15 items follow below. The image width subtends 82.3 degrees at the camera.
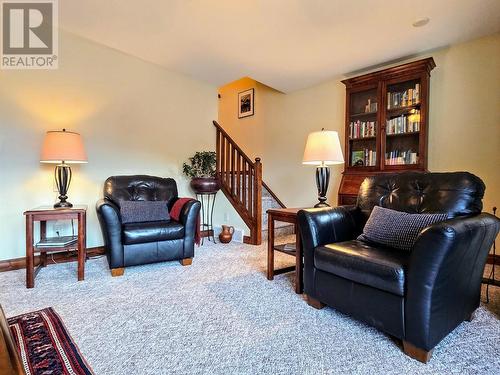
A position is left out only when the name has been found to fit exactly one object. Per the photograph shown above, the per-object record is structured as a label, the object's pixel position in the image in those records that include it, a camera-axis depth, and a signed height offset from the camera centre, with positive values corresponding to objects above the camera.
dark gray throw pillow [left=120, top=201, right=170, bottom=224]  2.91 -0.32
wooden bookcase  3.18 +0.71
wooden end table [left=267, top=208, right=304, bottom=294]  2.18 -0.56
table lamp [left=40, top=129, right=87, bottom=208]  2.65 +0.28
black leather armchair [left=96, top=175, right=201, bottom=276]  2.58 -0.50
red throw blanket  3.01 -0.30
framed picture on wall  5.44 +1.51
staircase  3.82 -0.06
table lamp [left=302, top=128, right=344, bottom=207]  2.44 +0.24
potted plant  3.92 +0.13
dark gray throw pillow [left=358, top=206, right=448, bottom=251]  1.70 -0.28
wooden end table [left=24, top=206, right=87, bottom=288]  2.32 -0.44
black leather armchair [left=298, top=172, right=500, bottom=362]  1.34 -0.43
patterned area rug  1.32 -0.86
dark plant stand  4.27 -0.51
